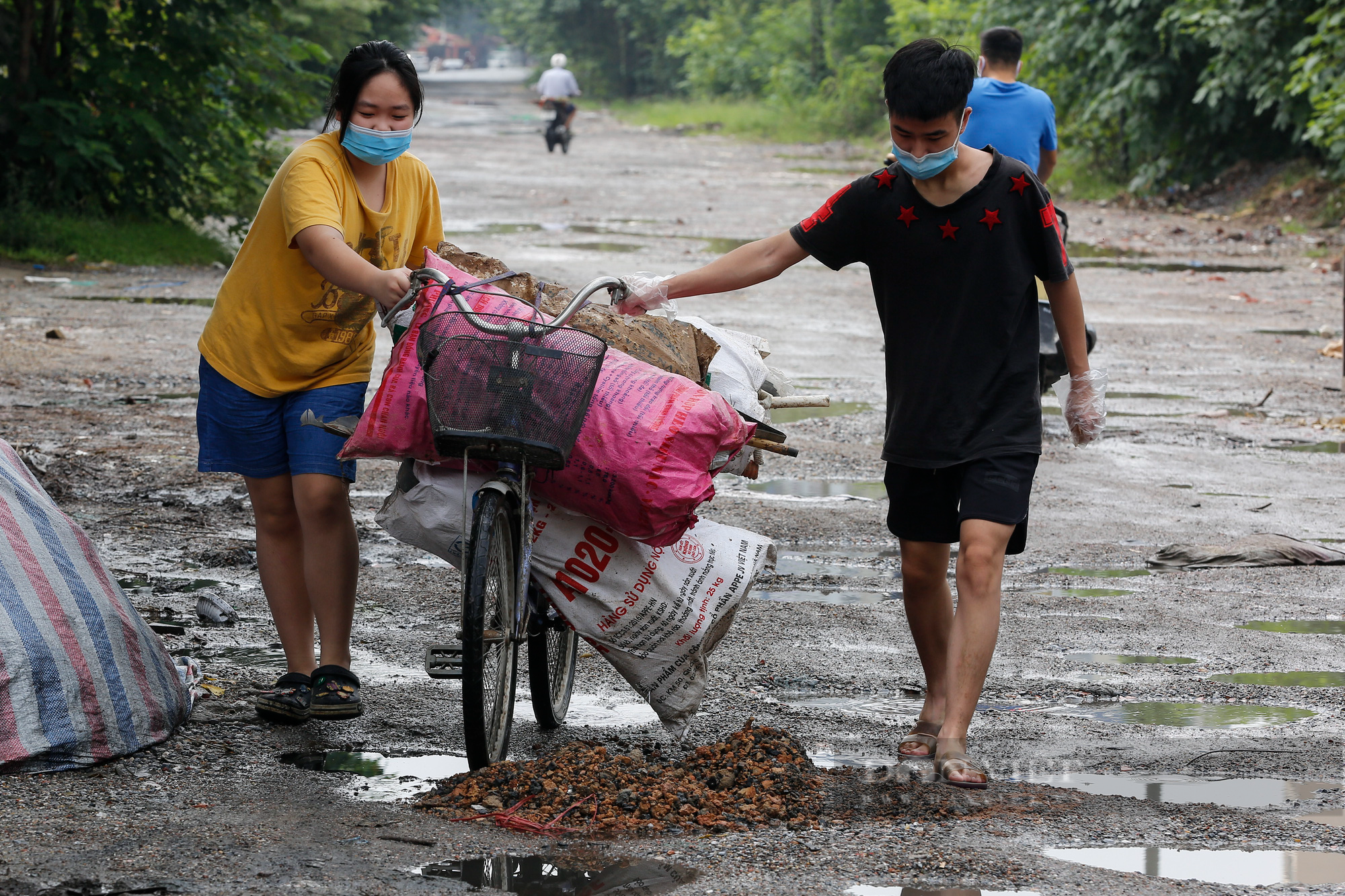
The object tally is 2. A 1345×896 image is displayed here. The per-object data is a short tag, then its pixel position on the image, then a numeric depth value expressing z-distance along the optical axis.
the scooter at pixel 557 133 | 58.97
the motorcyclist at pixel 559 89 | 58.37
